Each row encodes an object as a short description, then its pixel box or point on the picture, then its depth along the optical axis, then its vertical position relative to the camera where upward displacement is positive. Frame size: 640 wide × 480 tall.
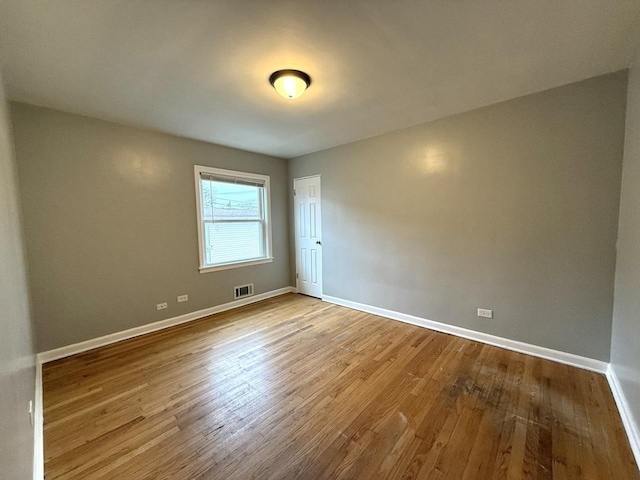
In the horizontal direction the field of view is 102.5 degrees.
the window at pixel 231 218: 3.76 +0.09
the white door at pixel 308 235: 4.42 -0.23
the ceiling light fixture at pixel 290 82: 1.98 +1.11
